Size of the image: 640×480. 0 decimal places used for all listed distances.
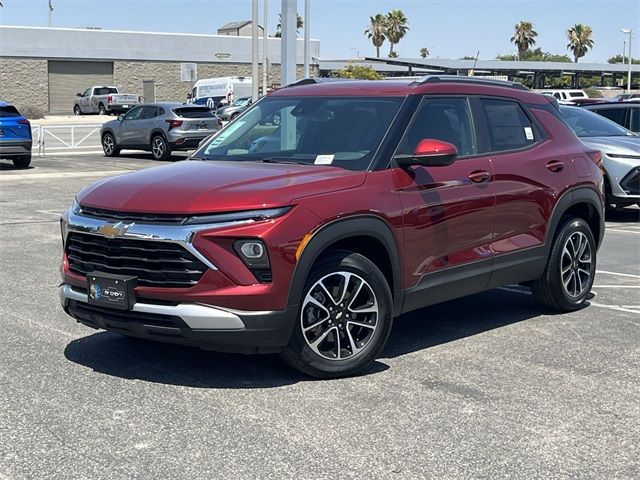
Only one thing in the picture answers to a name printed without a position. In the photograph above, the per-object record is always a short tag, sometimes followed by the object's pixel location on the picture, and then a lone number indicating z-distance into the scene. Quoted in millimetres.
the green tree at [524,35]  98625
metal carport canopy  54962
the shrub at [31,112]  51719
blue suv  20141
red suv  5004
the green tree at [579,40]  101750
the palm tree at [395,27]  98250
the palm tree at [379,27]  99062
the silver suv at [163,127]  24391
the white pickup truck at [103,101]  51906
